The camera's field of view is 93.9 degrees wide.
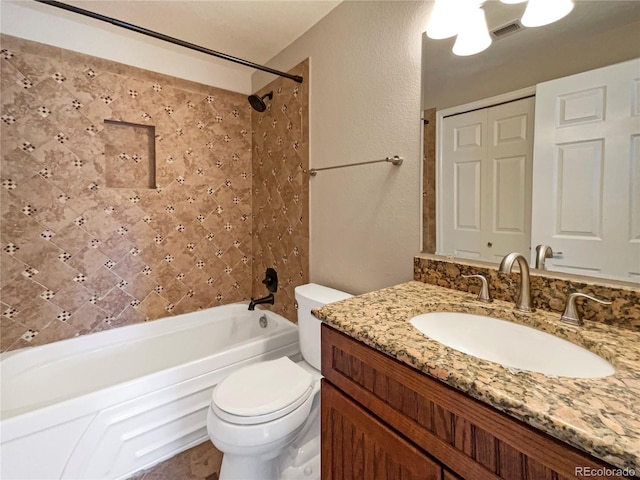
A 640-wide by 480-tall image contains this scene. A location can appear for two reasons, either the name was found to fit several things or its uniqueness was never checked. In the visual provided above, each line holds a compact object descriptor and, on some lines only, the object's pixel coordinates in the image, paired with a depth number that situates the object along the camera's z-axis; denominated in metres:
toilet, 1.11
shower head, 2.06
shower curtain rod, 1.21
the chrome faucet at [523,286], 0.89
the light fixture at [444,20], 1.08
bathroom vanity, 0.45
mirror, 0.82
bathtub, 1.22
